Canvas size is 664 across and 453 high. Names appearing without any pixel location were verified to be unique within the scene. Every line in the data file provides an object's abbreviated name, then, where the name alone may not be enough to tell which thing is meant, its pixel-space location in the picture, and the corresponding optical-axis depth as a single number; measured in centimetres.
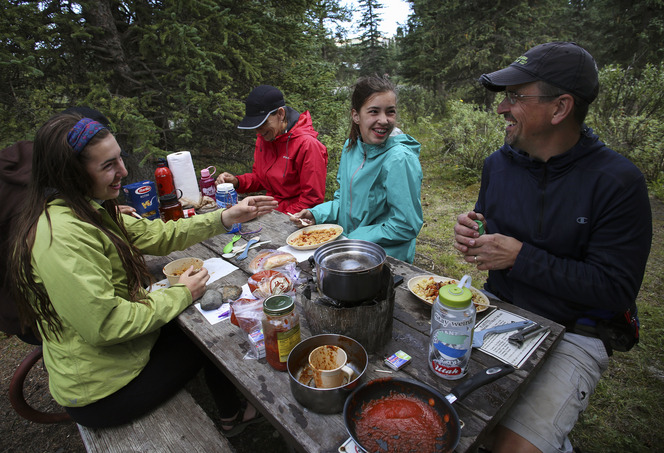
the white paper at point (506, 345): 148
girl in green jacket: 149
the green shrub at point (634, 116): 612
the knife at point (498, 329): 157
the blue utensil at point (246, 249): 244
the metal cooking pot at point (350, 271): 135
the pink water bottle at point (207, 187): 370
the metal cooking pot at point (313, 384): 121
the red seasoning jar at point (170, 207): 292
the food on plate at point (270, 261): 221
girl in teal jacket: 259
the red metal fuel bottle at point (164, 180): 311
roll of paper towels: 329
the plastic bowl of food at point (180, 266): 219
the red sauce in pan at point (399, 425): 110
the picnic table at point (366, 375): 118
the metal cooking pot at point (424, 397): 110
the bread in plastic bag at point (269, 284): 188
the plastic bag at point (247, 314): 166
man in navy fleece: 168
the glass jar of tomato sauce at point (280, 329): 137
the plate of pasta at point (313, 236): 246
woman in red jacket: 348
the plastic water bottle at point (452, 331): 122
